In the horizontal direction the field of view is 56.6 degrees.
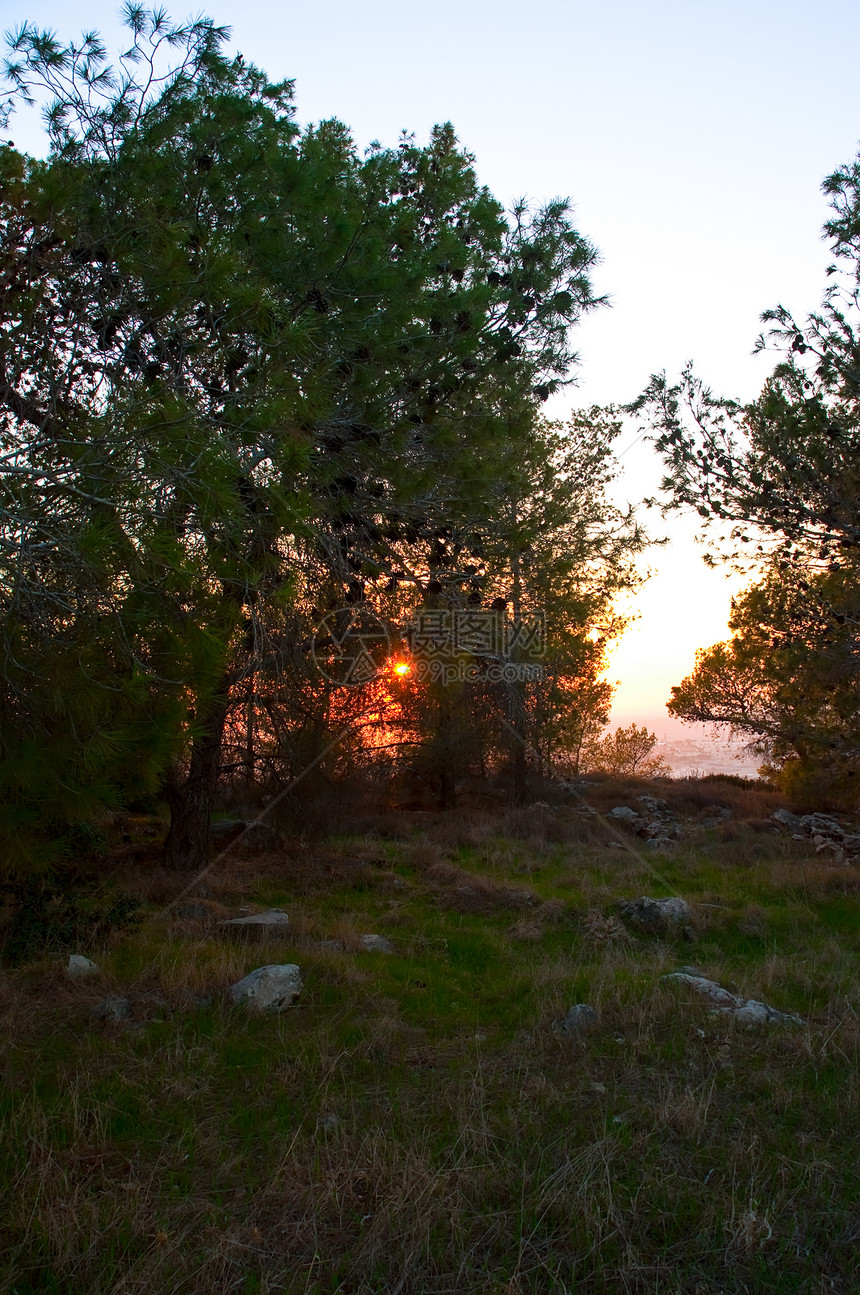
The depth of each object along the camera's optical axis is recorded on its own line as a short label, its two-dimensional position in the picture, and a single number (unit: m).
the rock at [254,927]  5.71
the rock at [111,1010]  4.05
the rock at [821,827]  13.05
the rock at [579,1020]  4.10
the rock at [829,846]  10.75
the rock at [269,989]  4.29
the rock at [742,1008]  4.23
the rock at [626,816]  14.09
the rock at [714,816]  14.28
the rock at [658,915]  6.40
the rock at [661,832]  12.07
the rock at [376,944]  5.65
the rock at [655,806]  15.61
